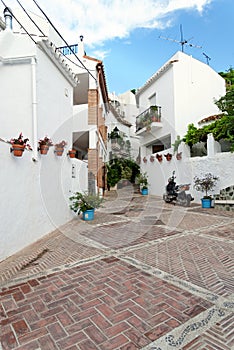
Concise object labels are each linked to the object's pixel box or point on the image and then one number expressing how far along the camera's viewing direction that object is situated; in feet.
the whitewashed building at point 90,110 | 37.47
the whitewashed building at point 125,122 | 73.33
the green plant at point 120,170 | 63.10
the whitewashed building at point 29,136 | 13.78
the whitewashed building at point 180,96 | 47.75
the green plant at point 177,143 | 41.27
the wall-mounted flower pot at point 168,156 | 44.98
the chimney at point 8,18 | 19.75
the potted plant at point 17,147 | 13.51
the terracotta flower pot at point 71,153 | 24.09
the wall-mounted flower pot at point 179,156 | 41.65
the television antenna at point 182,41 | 52.08
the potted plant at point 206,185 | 33.37
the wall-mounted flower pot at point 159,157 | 49.44
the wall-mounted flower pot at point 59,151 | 20.49
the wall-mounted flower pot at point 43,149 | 17.24
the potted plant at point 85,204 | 24.90
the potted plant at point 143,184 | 55.98
